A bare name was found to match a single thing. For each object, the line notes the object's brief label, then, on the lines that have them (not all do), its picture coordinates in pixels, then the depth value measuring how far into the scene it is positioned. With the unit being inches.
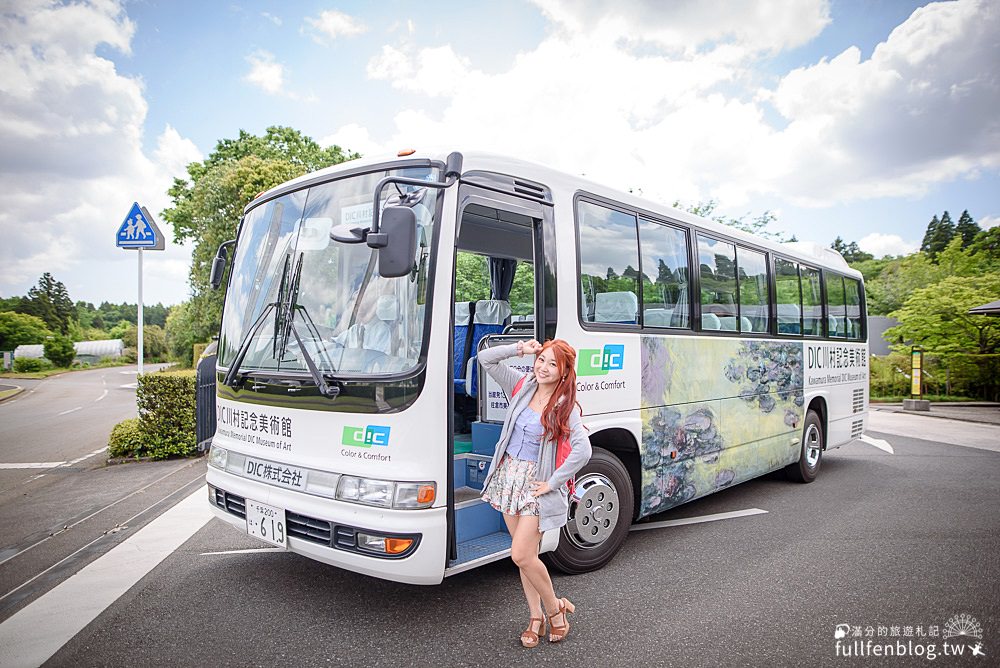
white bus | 142.4
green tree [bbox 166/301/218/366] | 1068.5
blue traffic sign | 401.7
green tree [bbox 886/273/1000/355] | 862.5
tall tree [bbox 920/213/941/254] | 2642.7
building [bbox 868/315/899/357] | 1371.8
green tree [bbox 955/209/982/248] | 2476.6
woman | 140.3
